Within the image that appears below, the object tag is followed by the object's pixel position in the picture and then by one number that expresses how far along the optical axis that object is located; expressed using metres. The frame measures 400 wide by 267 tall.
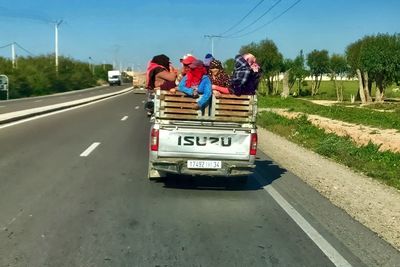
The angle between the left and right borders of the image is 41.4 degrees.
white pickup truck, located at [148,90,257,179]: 8.20
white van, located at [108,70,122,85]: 108.69
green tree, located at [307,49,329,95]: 66.62
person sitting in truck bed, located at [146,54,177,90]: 9.48
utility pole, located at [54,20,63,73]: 81.69
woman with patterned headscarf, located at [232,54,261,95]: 8.70
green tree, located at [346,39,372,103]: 43.84
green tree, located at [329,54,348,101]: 65.00
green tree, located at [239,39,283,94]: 64.44
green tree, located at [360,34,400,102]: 40.84
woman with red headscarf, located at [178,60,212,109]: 8.25
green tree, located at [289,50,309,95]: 63.50
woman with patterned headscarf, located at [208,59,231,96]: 9.21
